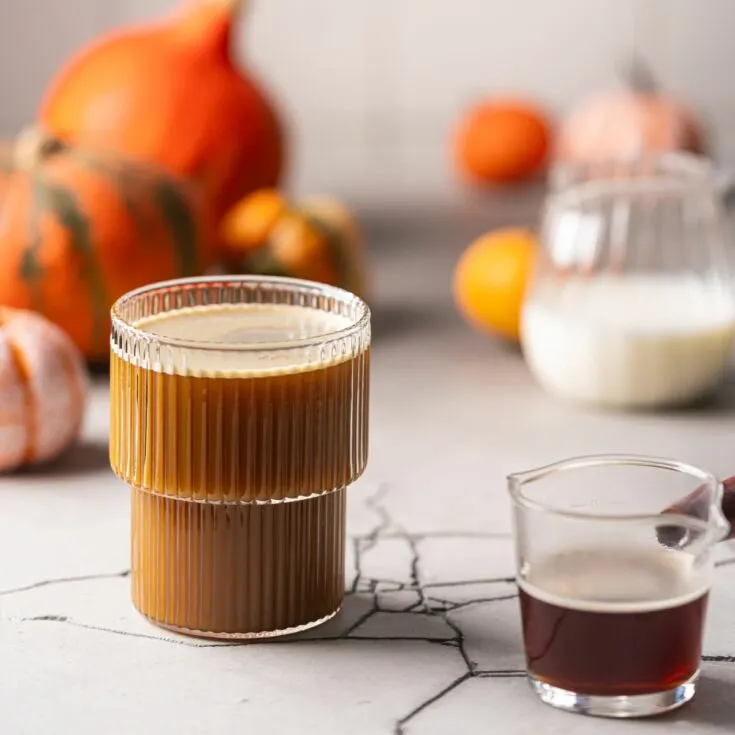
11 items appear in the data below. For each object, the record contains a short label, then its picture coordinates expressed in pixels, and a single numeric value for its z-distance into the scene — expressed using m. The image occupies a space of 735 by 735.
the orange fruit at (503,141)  1.50
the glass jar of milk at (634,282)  0.97
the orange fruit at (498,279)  1.05
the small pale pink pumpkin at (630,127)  1.41
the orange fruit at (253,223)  1.10
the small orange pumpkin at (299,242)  1.08
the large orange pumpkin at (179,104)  1.14
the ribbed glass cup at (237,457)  0.72
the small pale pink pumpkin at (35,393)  0.88
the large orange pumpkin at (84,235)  1.00
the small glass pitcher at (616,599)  0.68
